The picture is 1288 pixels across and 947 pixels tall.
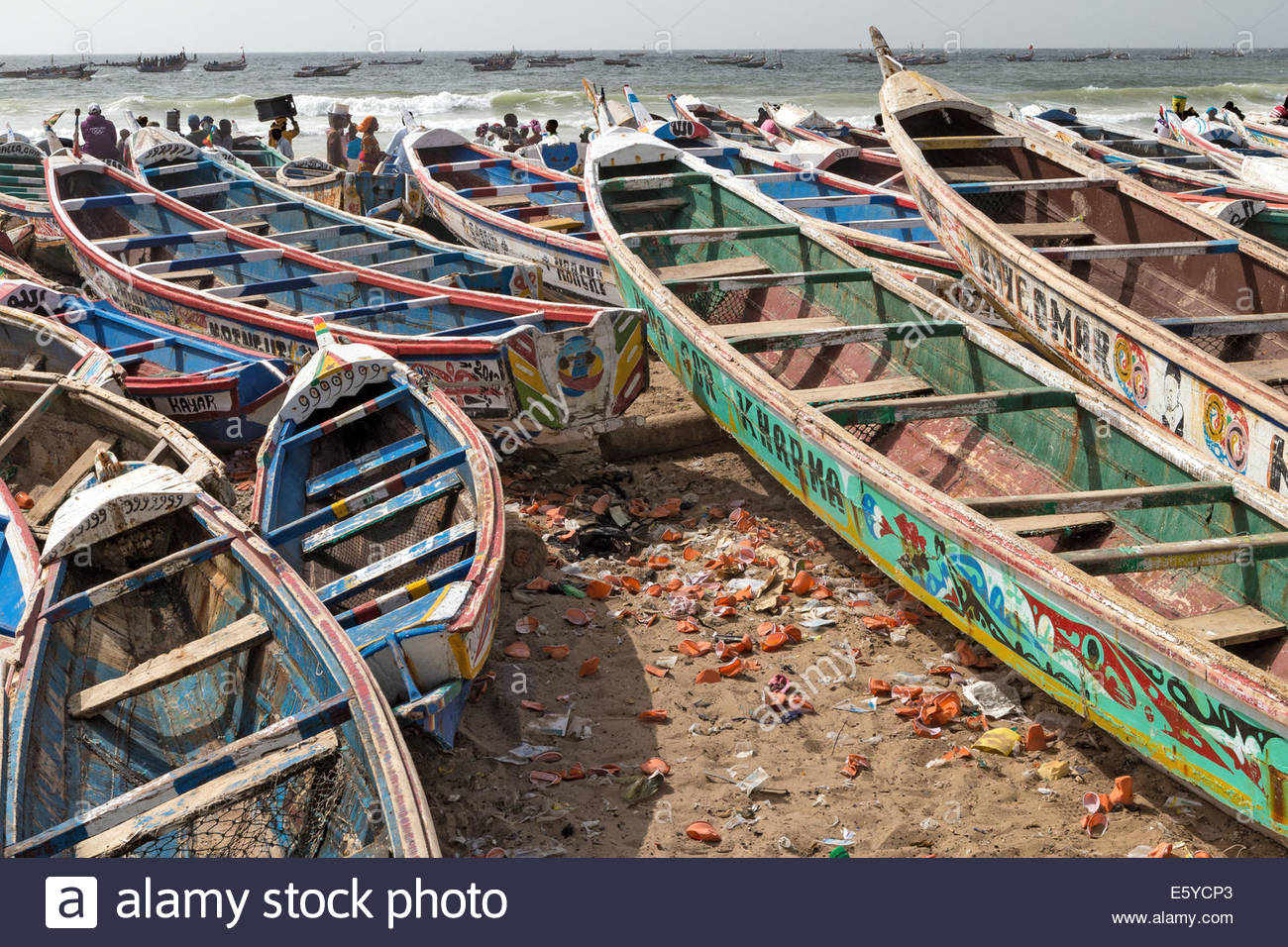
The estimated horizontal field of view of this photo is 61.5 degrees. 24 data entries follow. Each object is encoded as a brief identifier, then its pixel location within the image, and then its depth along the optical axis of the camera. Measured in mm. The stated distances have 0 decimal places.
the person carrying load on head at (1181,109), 21703
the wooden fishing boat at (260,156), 17781
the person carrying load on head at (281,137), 19484
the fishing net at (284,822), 3834
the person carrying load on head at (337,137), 17969
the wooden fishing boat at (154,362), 8242
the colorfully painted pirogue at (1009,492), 4039
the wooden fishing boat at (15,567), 5285
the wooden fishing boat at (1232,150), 13609
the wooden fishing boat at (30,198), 13859
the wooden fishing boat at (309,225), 9719
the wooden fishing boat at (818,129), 17125
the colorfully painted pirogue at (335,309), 7293
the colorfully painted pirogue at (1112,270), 6152
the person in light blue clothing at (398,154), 15127
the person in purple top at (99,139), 17094
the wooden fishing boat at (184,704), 3768
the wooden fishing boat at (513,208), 10750
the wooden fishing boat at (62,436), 6590
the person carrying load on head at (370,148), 17781
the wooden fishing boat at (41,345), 8549
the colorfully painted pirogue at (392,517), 4691
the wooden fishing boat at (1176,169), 9219
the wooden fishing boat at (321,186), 14664
